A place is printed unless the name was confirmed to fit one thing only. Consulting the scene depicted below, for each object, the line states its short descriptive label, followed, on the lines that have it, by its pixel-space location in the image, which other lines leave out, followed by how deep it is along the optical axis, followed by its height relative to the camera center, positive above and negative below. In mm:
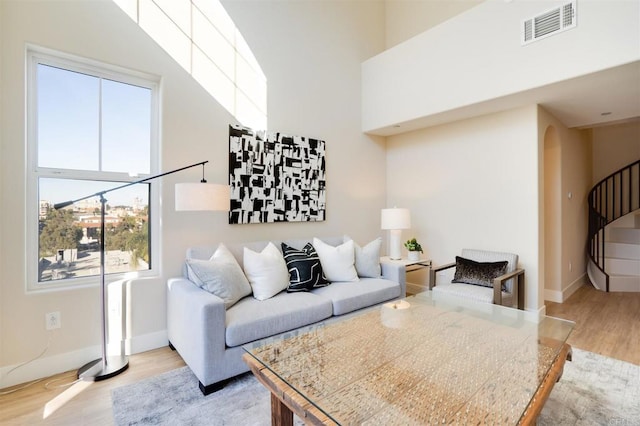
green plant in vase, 3863 -457
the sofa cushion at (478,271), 3145 -609
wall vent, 2559 +1626
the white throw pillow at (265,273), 2590 -504
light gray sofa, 1979 -748
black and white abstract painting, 3172 +416
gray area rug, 1756 -1159
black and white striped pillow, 2814 -520
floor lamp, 2244 +59
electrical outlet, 2244 -763
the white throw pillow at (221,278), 2273 -481
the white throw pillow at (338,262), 3150 -490
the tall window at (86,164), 2297 +420
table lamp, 3787 -128
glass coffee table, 1162 -728
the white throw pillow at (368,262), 3320 -517
